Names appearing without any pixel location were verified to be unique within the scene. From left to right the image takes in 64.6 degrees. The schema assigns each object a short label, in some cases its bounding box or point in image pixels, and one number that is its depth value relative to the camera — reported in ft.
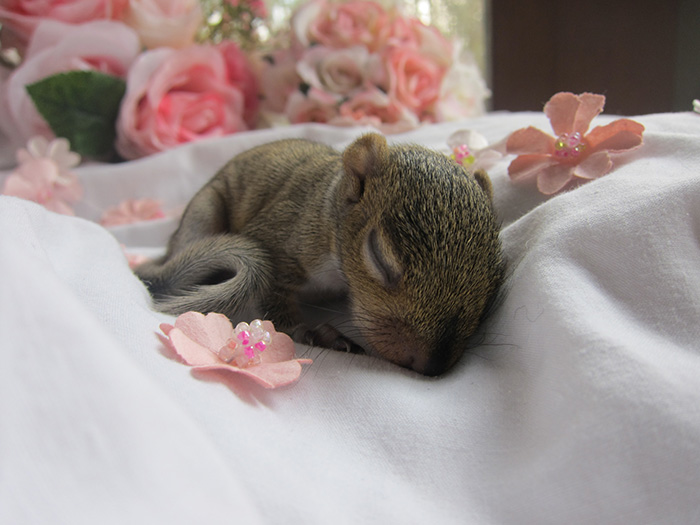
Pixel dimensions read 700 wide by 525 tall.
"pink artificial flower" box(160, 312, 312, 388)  0.39
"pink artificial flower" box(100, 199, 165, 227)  0.98
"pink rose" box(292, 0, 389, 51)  1.13
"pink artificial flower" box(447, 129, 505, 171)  0.65
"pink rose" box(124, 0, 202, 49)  1.12
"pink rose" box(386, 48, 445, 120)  1.08
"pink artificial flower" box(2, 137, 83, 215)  0.86
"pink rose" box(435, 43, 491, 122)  1.14
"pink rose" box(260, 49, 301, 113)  1.18
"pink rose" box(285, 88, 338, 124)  1.10
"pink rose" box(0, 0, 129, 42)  1.04
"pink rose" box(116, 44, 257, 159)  1.02
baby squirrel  0.46
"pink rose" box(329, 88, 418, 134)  1.05
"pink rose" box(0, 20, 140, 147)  1.00
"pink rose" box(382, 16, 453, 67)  1.13
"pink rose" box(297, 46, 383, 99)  1.10
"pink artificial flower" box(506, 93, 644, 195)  0.52
